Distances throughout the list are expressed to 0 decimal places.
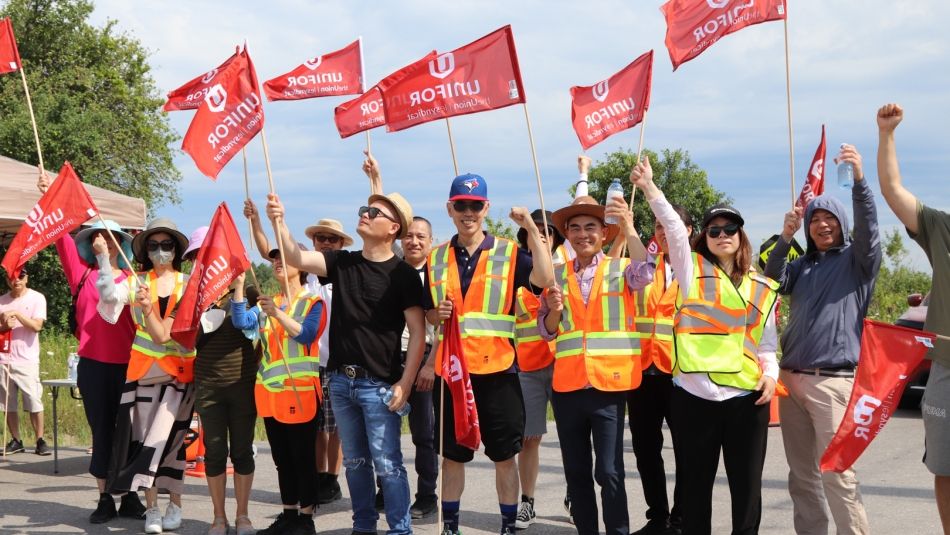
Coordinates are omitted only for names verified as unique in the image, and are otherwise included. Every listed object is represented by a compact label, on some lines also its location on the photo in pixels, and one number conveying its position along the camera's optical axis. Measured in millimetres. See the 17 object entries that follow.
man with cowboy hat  5633
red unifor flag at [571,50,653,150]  7664
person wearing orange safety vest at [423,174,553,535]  6078
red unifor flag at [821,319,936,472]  4777
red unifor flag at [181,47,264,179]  6781
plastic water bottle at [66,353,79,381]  9898
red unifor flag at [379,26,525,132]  6625
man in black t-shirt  5984
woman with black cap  5309
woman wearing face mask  6941
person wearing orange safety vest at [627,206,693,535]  6551
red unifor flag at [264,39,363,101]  9367
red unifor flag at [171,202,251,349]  6633
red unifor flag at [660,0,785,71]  7246
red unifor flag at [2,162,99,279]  7211
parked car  13000
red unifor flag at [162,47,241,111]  7852
